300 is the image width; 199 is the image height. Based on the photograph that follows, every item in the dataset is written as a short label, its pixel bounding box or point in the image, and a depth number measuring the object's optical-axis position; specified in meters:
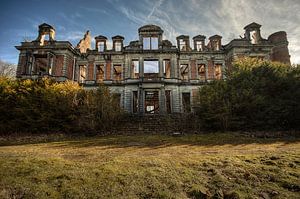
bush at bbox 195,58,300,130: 8.59
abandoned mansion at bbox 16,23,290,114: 16.18
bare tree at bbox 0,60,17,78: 24.15
